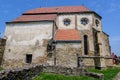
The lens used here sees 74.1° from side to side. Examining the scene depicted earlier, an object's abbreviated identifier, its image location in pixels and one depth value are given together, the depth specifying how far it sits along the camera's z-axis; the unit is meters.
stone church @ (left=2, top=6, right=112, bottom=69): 10.40
